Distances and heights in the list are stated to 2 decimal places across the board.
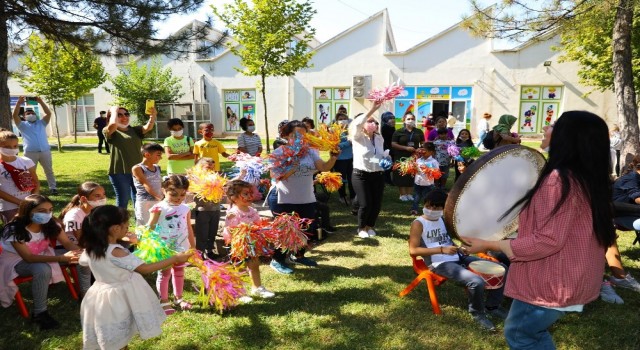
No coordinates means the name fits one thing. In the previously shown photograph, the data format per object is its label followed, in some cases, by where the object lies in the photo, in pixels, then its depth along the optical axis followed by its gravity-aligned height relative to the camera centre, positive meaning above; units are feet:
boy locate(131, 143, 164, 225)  17.28 -2.51
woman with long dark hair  7.25 -1.96
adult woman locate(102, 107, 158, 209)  19.10 -1.38
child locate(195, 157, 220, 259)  17.65 -4.15
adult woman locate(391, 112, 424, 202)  28.55 -1.50
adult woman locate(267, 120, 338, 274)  16.72 -2.45
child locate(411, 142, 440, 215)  25.68 -3.55
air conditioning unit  75.20 +5.45
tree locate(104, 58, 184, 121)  82.12 +5.93
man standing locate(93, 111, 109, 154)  57.82 -0.88
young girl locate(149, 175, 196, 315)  13.66 -3.35
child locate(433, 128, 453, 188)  28.40 -2.20
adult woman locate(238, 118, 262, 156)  25.72 -1.30
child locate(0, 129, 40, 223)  16.85 -2.28
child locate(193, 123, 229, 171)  23.06 -1.54
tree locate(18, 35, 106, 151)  59.67 +6.15
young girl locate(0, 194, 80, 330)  12.91 -4.07
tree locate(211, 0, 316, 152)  48.91 +10.19
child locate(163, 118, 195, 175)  20.84 -1.56
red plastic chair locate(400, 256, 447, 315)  13.62 -5.11
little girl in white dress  9.87 -3.89
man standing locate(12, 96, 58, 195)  27.84 -1.29
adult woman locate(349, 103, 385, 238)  20.34 -2.37
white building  68.18 +5.64
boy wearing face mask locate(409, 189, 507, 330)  12.89 -4.53
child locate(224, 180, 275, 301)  14.78 -3.21
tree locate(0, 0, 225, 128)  26.09 +5.81
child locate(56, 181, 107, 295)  14.65 -3.00
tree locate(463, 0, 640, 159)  28.50 +6.29
